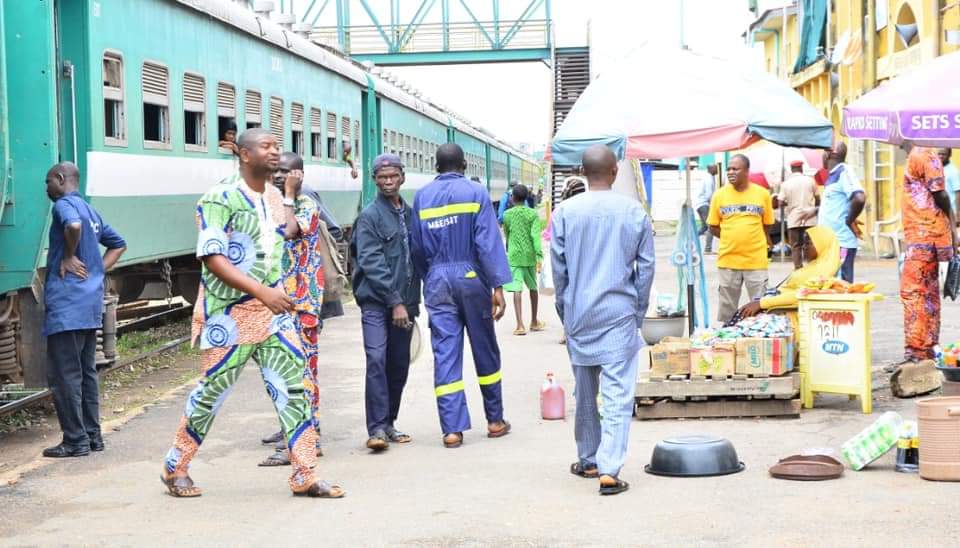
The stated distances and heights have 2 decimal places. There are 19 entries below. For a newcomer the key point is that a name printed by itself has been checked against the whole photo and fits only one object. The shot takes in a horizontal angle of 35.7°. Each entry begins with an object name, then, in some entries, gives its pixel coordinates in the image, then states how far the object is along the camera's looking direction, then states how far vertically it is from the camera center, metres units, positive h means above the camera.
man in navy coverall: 9.29 -0.21
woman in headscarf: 10.46 -0.28
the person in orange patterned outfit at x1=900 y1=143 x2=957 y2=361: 11.02 -0.12
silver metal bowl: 13.86 -0.88
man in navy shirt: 8.93 -0.40
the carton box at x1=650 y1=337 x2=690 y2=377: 9.81 -0.83
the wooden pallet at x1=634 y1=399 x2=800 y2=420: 9.80 -1.17
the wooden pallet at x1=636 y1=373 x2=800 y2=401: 9.69 -1.02
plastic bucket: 7.55 -1.07
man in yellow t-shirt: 12.77 -0.01
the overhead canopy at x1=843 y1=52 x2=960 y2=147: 8.58 +0.71
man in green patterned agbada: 7.39 -0.37
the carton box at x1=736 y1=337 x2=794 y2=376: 9.70 -0.81
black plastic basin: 7.90 -1.20
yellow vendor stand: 9.75 -0.76
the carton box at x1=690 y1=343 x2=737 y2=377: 9.73 -0.84
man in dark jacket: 9.30 -0.33
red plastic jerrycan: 10.20 -1.13
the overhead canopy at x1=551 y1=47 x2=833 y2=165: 11.06 +0.90
